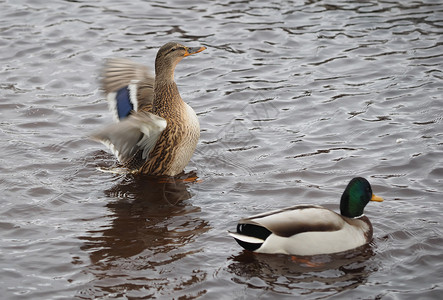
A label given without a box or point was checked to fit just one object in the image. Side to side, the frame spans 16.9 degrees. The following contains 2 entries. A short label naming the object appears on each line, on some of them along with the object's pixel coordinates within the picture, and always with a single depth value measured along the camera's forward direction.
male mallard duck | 10.77
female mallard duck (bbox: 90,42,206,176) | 12.79
